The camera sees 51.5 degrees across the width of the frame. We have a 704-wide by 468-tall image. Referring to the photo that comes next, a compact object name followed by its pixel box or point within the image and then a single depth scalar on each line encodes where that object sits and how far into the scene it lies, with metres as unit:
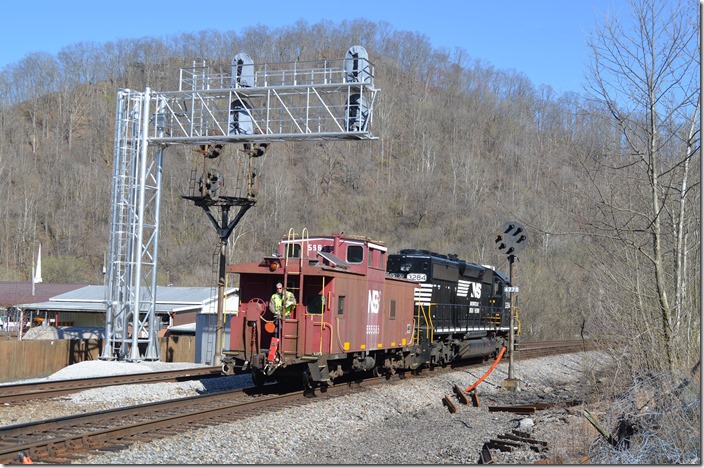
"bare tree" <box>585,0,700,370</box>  12.62
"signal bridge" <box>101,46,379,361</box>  23.58
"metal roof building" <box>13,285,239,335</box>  39.44
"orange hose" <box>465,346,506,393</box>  19.78
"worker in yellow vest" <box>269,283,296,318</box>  15.24
